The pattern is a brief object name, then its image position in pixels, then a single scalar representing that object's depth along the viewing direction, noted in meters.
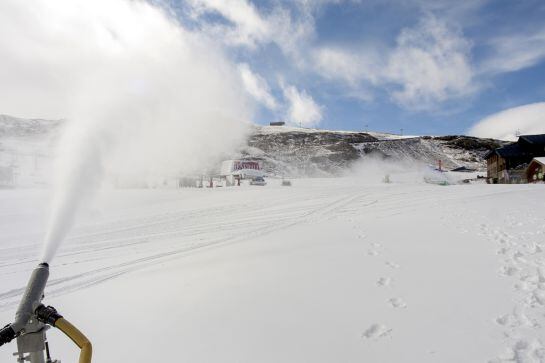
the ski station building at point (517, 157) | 55.72
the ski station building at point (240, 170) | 58.06
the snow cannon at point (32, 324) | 2.22
